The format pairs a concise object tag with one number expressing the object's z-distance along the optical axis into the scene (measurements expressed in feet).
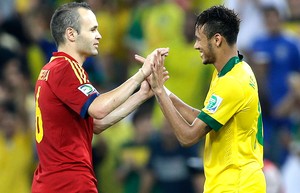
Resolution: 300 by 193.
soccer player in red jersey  51.19
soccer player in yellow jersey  51.24
